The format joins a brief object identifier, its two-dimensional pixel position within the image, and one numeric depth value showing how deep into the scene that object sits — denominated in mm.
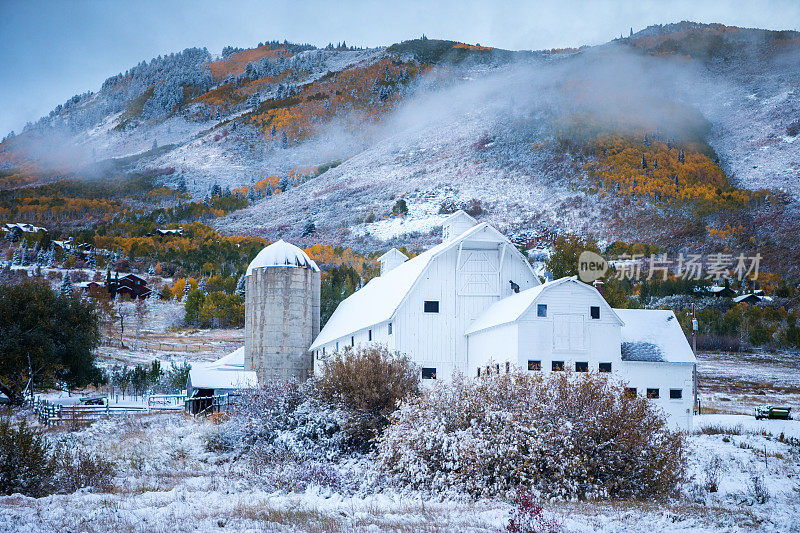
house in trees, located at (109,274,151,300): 143500
